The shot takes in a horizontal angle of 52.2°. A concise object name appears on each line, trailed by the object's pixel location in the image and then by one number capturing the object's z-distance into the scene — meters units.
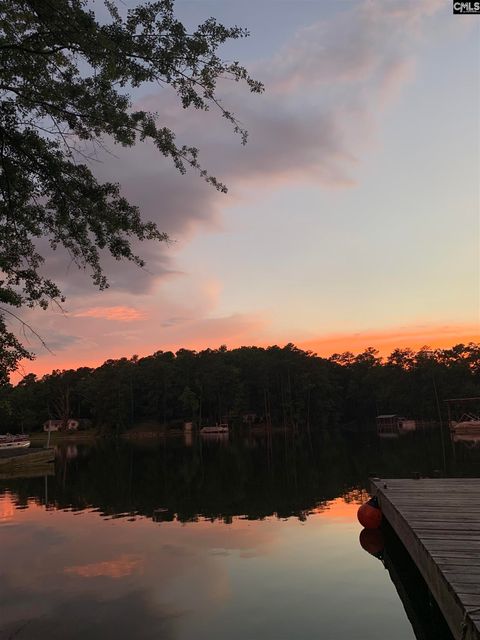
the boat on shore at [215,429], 108.33
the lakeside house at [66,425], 123.75
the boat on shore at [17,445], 47.92
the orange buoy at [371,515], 16.44
